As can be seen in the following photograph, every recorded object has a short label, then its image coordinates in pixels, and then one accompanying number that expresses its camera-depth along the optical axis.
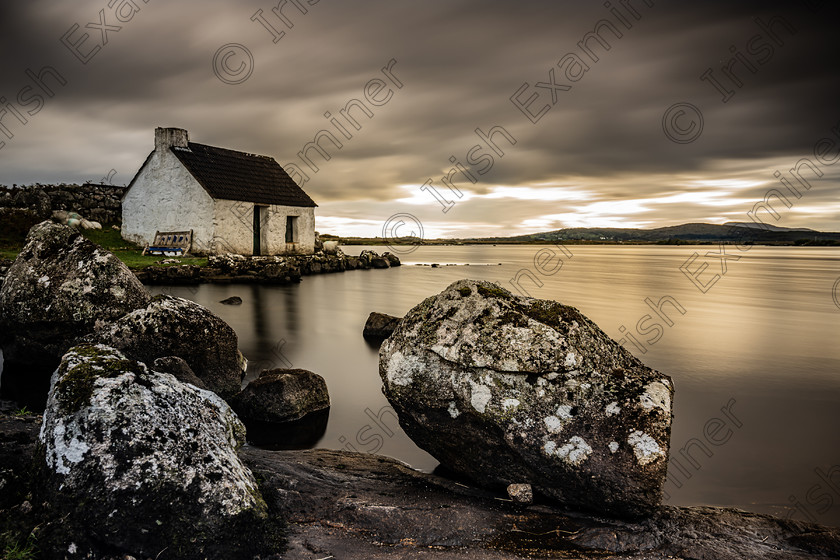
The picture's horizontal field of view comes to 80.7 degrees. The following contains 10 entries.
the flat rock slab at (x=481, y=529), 3.59
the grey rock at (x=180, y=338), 6.98
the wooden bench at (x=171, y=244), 26.12
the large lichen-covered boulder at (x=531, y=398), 4.16
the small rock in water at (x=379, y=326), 12.78
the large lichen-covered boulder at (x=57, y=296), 8.09
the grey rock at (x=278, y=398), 6.70
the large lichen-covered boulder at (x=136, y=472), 3.05
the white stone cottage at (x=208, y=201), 26.50
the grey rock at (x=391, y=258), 41.00
